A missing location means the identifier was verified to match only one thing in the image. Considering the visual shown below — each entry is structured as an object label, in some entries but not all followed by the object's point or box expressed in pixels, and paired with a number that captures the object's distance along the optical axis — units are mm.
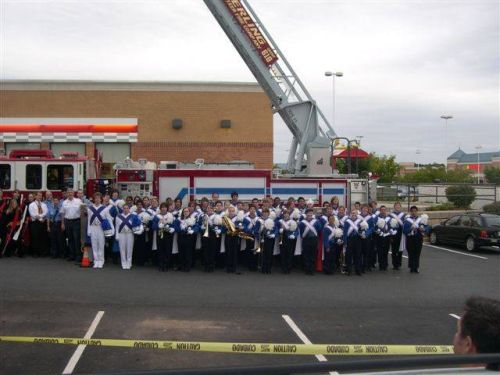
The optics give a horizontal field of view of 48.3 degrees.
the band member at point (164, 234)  13211
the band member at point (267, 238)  13234
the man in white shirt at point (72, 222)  14141
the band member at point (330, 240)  13250
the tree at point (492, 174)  69156
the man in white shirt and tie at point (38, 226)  14531
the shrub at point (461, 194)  26984
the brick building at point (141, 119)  28562
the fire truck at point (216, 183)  16172
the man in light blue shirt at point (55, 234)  14560
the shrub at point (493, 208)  24531
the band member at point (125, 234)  13258
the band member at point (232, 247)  13242
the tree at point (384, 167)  48875
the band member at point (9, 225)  14516
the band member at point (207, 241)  13188
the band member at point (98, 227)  13406
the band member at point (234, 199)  14786
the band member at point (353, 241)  13375
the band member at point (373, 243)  13834
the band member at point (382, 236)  13727
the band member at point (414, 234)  13641
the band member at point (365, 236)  13477
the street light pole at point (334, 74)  32369
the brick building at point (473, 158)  132125
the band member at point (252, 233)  13359
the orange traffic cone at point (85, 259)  13327
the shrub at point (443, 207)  26883
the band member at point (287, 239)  13227
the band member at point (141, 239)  13476
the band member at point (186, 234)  13145
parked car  17734
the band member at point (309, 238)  13148
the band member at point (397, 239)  14000
